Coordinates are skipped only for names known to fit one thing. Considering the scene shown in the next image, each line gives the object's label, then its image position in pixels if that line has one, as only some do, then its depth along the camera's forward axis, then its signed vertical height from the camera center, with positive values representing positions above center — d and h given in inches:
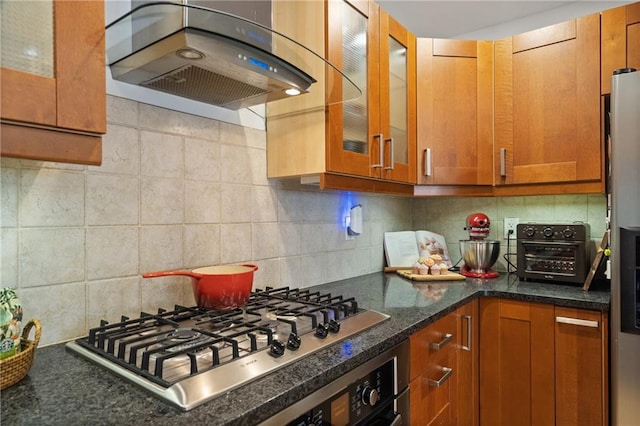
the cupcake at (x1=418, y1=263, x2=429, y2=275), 80.2 -11.7
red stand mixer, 82.5 -8.1
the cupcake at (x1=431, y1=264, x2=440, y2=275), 80.2 -11.8
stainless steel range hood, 36.9 +16.3
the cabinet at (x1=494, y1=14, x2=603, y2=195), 71.2 +19.6
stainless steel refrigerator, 54.7 -5.0
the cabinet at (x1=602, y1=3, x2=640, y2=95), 67.0 +29.4
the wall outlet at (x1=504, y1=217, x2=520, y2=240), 89.4 -3.2
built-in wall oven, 32.5 -17.8
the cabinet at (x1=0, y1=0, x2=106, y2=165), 26.4 +9.4
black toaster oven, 72.7 -7.8
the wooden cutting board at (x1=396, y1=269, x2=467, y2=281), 78.4 -13.0
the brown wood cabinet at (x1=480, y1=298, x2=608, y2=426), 61.1 -25.1
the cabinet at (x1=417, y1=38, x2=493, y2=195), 80.7 +20.7
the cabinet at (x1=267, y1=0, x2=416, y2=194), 58.3 +16.2
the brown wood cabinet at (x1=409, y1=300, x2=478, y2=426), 49.4 -22.9
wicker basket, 29.5 -11.3
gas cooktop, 29.7 -12.3
